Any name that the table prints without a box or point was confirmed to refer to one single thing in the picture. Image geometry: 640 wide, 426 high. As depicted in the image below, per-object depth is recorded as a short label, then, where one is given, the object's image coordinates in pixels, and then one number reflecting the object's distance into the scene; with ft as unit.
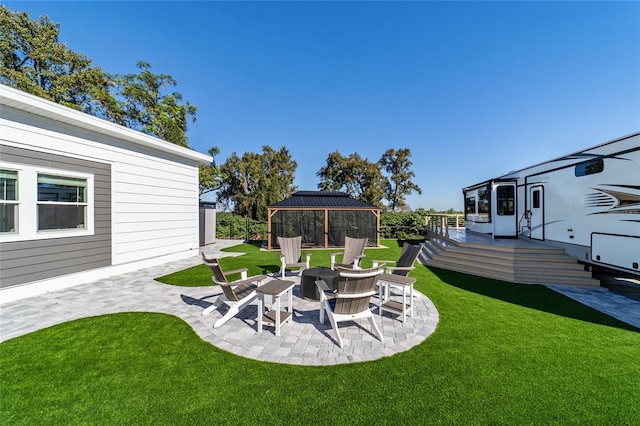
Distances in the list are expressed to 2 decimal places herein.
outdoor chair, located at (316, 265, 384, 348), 10.13
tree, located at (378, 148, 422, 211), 88.53
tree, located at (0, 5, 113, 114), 45.37
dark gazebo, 39.55
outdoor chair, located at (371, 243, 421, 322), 13.05
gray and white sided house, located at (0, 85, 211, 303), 15.24
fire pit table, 14.99
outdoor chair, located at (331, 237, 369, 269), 21.88
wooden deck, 20.40
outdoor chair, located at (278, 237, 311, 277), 21.68
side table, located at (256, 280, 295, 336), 11.07
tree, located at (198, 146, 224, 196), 61.02
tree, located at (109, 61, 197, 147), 55.16
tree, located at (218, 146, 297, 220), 75.58
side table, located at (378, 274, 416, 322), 12.84
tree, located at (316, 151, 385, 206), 86.17
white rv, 16.46
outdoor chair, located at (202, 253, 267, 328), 12.18
